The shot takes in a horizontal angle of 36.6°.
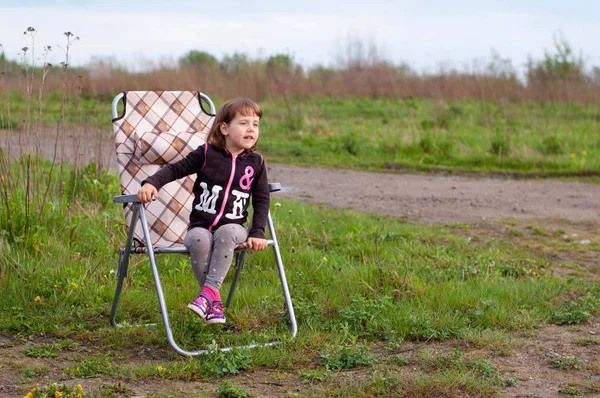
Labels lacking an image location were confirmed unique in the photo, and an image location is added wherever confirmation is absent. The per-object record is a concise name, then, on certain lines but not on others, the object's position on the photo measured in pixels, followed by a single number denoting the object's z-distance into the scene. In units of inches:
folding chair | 212.1
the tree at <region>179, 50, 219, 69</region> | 1241.6
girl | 185.0
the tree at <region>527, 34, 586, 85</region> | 767.7
